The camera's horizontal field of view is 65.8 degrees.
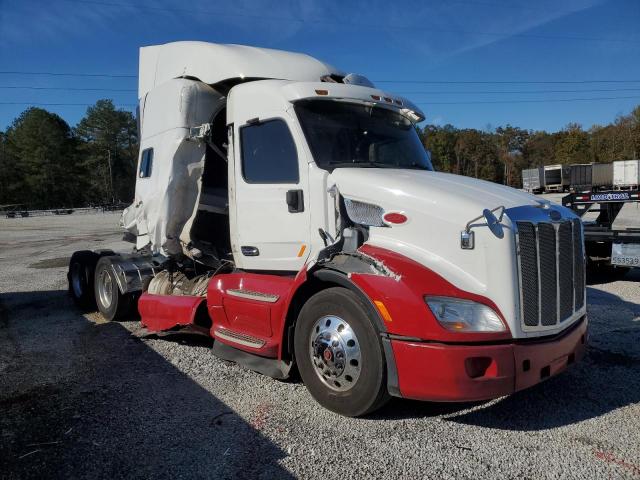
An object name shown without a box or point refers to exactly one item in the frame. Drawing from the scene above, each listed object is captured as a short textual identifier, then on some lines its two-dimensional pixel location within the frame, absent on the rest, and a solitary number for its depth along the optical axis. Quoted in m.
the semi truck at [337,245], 3.48
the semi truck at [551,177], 34.23
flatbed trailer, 8.25
